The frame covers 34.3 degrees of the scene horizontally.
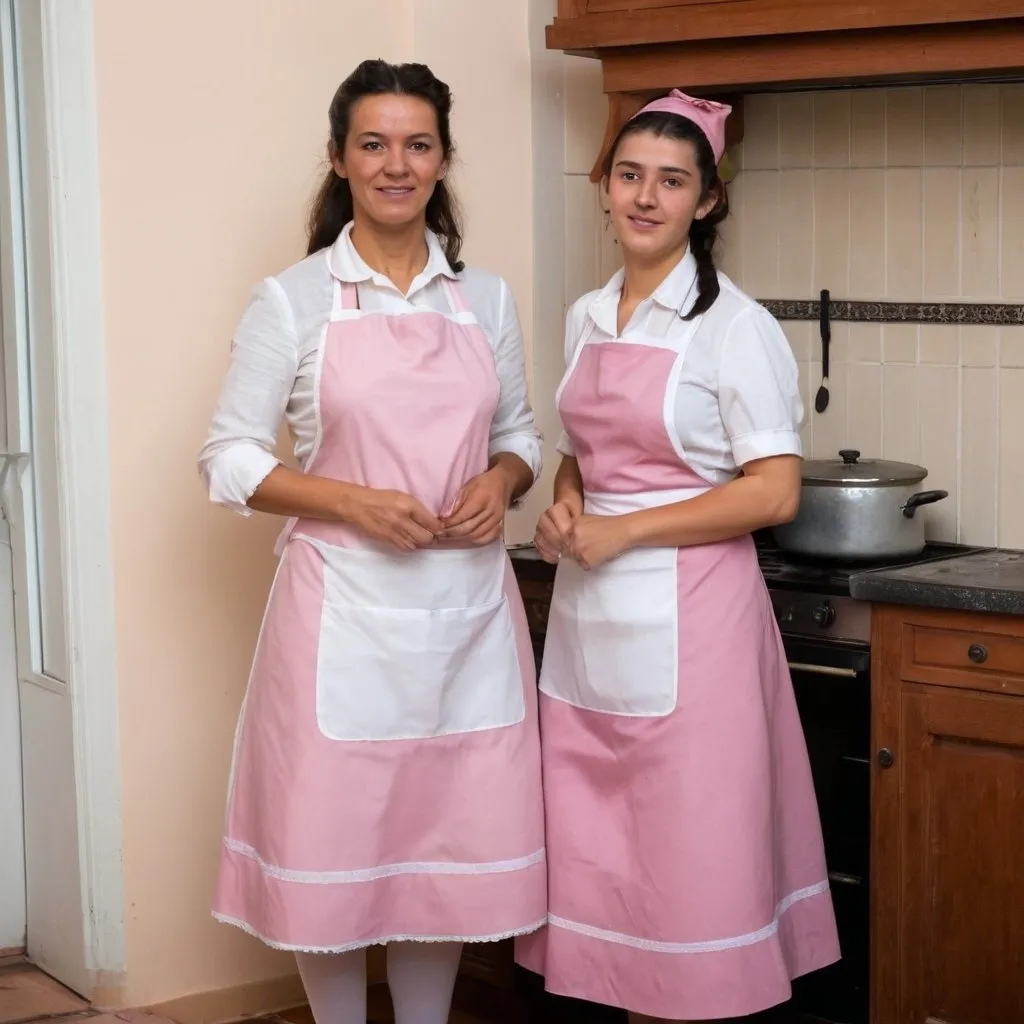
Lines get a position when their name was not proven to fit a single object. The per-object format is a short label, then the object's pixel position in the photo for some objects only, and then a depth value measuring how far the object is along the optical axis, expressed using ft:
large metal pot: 9.16
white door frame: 8.94
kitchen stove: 8.71
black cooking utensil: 10.36
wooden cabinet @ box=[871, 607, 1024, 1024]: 8.23
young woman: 7.27
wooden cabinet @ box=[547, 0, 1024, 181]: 8.33
